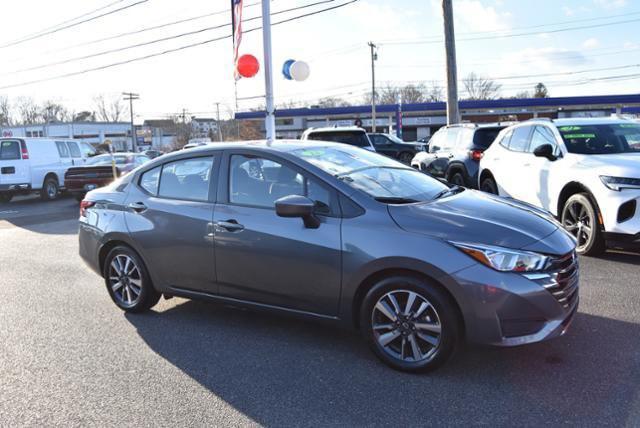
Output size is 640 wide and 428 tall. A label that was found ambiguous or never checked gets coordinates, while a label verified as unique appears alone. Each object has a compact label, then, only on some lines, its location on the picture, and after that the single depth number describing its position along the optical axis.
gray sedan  3.40
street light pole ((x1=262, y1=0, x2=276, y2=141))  12.27
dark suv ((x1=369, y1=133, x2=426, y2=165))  25.31
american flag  12.47
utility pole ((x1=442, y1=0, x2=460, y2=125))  15.95
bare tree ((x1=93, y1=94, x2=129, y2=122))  122.62
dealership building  56.16
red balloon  12.11
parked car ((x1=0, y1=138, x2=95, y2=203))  16.23
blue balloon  14.19
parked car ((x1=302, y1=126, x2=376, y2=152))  12.55
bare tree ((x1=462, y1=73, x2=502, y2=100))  91.50
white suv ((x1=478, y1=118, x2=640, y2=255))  5.98
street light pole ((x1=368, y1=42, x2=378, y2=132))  53.61
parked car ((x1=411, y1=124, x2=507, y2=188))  10.55
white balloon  13.50
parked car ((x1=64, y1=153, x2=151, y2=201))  14.85
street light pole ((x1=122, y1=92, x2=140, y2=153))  73.91
